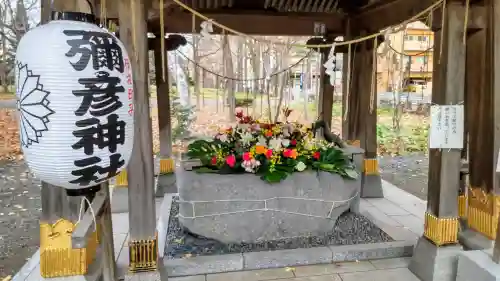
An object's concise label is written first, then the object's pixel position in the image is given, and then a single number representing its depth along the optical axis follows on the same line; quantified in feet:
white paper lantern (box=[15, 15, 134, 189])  5.99
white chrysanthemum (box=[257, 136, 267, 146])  14.95
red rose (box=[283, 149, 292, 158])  14.34
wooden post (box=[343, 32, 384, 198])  18.42
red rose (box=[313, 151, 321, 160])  14.85
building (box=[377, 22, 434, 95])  53.28
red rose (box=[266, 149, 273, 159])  14.07
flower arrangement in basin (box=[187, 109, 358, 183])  13.93
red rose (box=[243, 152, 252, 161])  13.81
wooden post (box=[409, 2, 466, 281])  10.82
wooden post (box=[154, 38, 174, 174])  20.08
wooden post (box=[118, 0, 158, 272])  9.84
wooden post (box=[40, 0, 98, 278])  8.33
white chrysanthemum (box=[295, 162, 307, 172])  14.15
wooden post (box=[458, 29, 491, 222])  11.76
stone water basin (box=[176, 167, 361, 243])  13.32
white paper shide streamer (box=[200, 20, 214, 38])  11.24
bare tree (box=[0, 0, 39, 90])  37.12
